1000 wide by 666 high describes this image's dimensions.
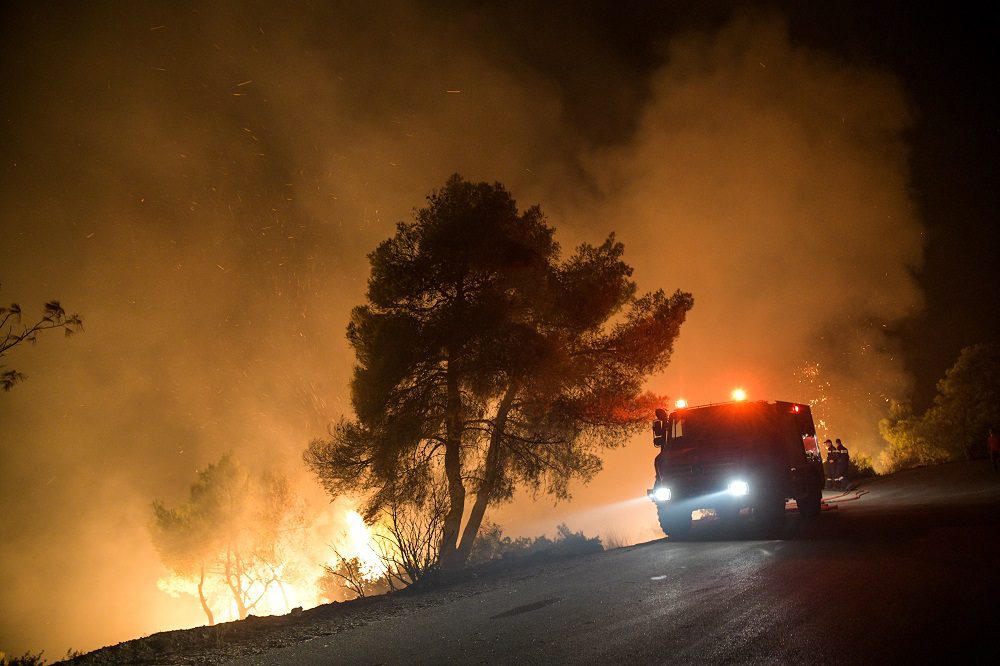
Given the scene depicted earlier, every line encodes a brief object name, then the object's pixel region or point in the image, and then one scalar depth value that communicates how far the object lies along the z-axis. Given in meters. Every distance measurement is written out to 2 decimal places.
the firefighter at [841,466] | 22.62
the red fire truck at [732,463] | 9.81
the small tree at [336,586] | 22.65
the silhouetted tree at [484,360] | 14.03
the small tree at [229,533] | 37.66
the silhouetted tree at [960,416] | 31.91
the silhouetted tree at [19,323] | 8.05
